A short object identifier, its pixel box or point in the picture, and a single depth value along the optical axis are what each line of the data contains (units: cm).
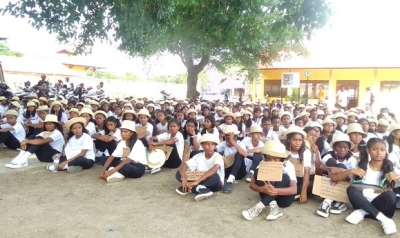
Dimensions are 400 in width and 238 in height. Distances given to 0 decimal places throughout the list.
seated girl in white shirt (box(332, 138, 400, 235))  393
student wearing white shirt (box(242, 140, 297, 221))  418
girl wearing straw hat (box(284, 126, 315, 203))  462
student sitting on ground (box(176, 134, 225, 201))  480
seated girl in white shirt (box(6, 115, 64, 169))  635
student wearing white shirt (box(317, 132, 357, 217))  429
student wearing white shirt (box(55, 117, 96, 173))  603
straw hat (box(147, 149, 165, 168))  592
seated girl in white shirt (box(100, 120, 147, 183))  554
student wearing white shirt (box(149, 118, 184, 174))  627
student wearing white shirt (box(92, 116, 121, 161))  666
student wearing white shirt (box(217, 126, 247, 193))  528
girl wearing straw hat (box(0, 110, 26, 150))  744
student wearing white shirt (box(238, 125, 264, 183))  570
